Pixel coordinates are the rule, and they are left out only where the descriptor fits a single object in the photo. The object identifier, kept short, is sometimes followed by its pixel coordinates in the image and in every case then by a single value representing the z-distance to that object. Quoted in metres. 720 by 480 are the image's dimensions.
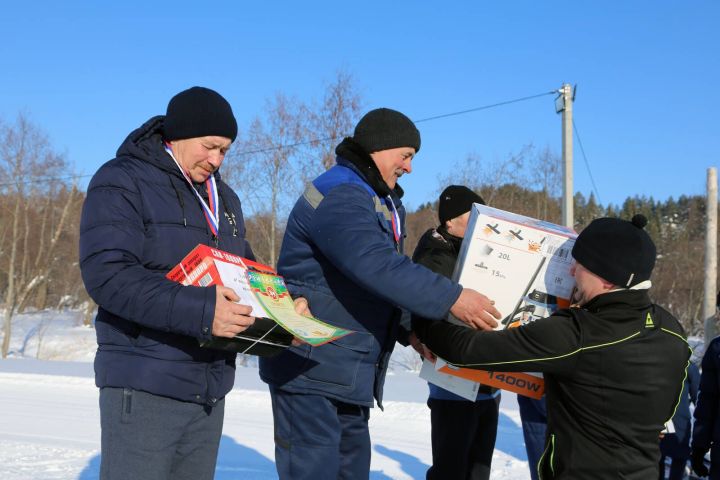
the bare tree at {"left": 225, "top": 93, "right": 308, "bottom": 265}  19.89
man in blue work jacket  2.45
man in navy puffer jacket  2.09
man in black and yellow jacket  2.26
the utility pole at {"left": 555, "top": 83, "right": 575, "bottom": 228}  13.17
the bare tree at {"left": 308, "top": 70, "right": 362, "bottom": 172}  19.28
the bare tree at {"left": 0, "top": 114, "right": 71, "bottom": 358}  26.03
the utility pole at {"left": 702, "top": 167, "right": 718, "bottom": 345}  13.41
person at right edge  4.27
